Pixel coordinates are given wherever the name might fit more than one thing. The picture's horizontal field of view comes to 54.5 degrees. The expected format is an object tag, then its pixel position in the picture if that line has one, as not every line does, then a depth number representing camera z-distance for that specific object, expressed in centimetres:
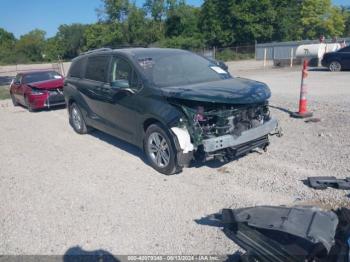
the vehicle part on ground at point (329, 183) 432
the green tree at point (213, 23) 5475
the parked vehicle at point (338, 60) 1808
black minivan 469
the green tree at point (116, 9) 6500
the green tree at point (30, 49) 8169
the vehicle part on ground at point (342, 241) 259
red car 1152
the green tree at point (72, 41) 8571
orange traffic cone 779
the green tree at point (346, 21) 7493
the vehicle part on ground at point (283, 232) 270
